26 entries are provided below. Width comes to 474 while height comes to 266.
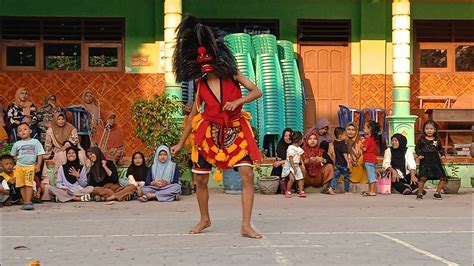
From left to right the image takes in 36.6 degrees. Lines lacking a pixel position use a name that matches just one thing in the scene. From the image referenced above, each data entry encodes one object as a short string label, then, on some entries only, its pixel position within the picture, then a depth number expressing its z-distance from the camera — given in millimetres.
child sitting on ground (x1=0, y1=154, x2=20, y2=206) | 11039
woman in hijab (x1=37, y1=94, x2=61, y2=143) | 14407
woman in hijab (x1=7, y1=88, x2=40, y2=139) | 14281
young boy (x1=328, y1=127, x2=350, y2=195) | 13047
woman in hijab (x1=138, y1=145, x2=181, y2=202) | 11820
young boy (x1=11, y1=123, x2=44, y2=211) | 10867
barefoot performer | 7262
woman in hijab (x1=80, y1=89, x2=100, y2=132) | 15183
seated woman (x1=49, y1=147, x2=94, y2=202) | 11867
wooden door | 16859
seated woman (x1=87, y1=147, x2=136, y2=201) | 11867
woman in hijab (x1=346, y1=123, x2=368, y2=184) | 13398
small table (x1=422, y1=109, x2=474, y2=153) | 15875
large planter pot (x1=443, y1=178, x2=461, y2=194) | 13086
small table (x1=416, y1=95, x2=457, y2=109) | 16734
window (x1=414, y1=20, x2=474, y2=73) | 17312
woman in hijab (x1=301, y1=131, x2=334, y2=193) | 12953
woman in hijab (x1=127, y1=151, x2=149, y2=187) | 12227
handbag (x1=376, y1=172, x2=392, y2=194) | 13109
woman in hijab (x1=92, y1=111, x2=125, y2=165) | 14168
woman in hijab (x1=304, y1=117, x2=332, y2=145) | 14031
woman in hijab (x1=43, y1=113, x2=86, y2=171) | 13227
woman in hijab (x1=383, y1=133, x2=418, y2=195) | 13023
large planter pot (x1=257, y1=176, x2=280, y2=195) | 12859
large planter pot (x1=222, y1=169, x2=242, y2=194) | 12977
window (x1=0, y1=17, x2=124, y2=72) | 16359
